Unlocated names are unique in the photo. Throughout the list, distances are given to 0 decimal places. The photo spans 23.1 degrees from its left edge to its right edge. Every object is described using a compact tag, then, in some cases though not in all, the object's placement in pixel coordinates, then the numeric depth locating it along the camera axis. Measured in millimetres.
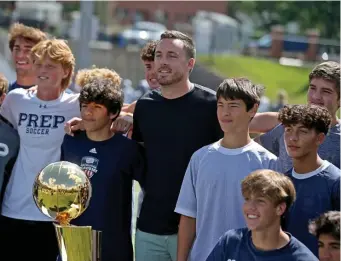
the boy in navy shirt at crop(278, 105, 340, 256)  3941
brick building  45250
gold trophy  4027
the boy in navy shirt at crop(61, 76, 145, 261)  4715
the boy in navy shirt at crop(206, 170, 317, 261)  3771
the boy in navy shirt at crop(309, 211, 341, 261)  3686
